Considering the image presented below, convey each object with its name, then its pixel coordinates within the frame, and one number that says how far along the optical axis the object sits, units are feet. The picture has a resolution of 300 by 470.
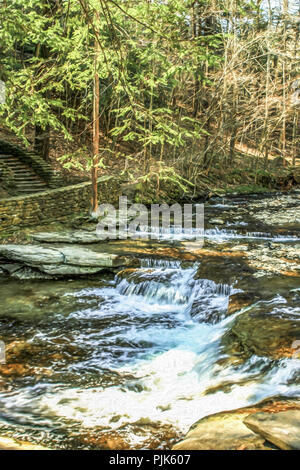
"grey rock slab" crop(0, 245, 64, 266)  30.30
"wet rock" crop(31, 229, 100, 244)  34.94
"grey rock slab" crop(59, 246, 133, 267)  30.35
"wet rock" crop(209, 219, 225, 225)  44.24
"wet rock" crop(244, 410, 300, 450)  10.10
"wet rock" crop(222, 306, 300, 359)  17.19
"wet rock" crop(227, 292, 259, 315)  22.72
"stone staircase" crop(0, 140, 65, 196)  48.61
